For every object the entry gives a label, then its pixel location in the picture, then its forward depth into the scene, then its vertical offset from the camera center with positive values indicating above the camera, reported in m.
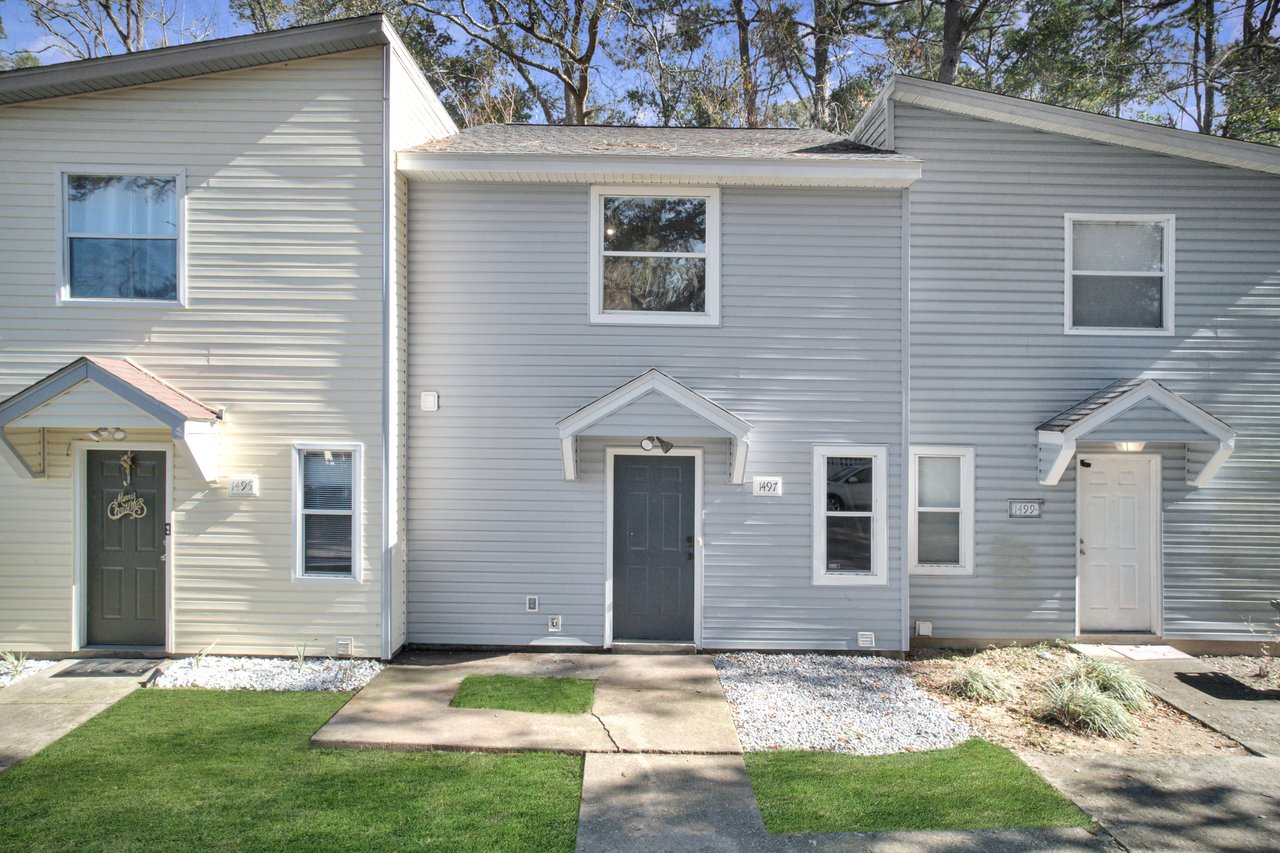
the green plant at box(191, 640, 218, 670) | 7.02 -2.43
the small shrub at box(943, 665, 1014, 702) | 6.64 -2.50
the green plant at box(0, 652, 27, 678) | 6.93 -2.48
